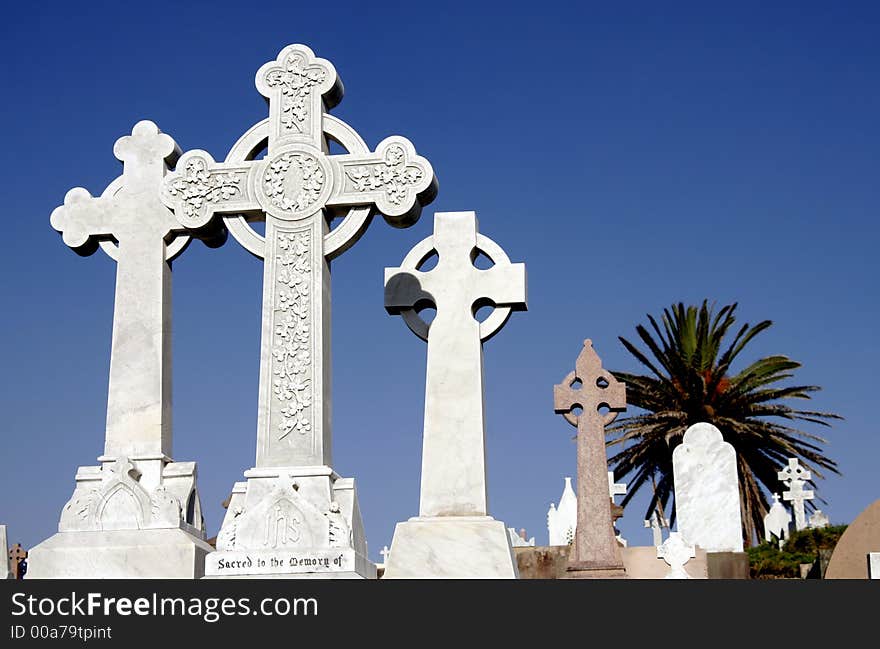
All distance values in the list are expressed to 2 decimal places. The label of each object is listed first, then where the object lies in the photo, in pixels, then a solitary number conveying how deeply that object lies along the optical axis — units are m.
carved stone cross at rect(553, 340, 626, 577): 15.16
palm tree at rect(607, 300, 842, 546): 29.81
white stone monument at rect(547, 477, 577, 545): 25.58
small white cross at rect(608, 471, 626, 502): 20.49
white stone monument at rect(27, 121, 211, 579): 9.85
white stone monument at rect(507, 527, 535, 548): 22.15
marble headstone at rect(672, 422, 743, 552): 20.86
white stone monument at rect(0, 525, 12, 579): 13.92
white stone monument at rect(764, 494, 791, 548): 26.69
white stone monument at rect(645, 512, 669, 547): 24.68
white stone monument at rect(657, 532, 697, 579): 15.18
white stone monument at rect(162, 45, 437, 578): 9.46
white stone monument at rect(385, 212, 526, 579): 10.14
